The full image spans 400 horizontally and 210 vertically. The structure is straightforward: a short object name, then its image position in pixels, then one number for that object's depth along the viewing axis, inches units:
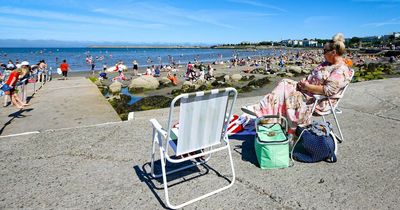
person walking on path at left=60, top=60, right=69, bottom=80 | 842.2
